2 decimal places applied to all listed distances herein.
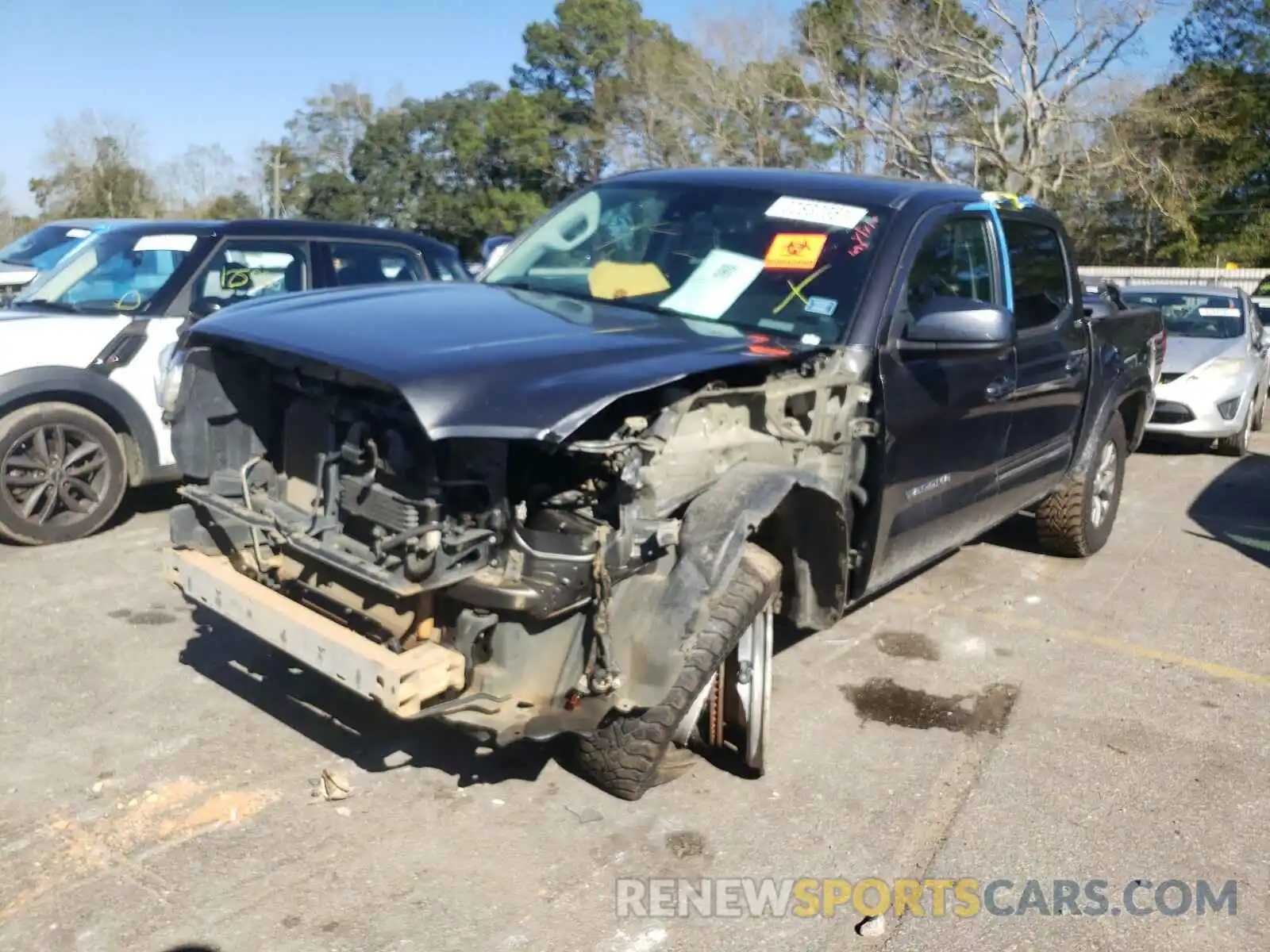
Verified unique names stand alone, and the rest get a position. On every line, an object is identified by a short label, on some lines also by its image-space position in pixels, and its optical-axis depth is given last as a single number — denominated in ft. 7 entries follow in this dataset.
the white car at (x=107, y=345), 19.21
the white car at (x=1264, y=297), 52.39
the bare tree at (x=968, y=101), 93.71
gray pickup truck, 10.00
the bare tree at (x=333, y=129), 159.22
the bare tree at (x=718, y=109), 122.72
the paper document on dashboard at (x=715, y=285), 13.76
